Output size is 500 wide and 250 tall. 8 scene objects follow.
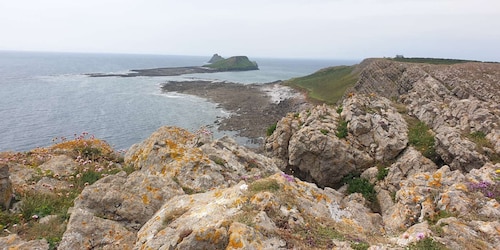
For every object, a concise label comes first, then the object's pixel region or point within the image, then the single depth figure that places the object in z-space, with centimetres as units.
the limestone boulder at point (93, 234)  857
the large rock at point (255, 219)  717
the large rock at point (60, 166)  1382
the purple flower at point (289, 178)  1110
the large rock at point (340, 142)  2584
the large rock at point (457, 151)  2103
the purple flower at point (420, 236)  785
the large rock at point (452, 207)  861
